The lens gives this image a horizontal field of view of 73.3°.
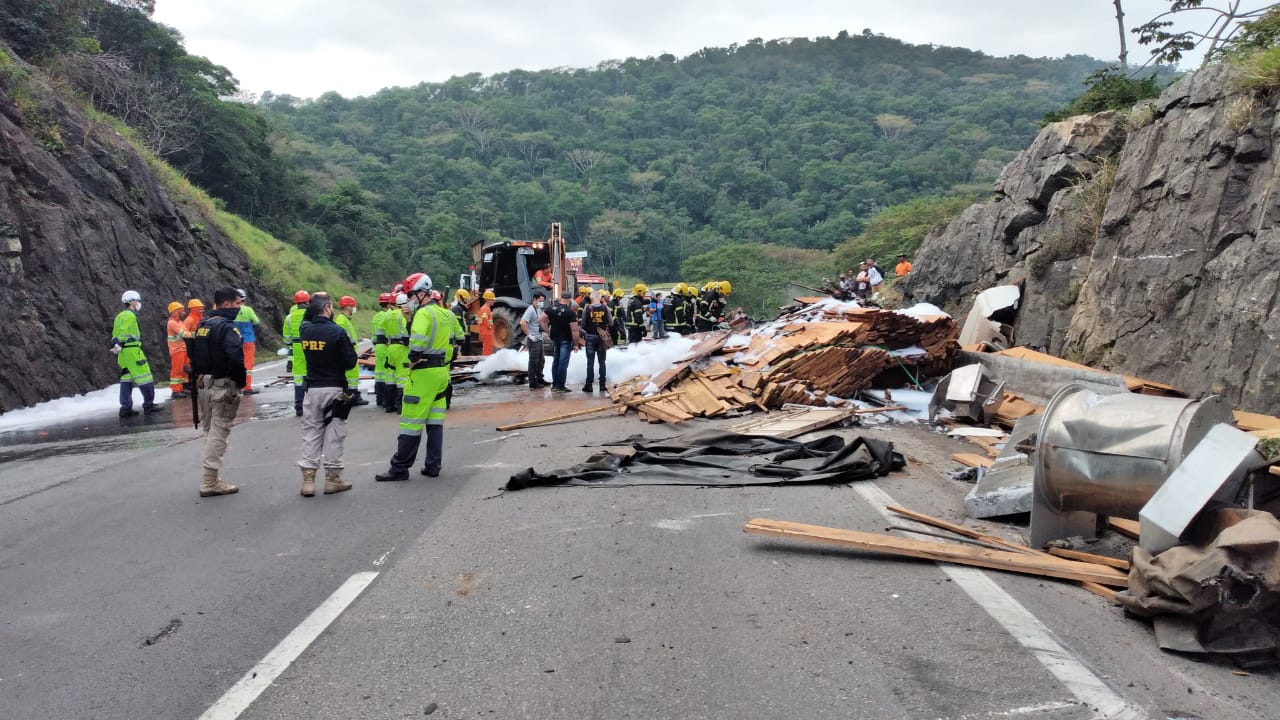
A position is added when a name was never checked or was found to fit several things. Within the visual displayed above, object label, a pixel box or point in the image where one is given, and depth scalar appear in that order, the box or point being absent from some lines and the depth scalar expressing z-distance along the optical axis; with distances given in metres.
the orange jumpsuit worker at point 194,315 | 13.20
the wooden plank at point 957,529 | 5.30
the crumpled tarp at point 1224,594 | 3.72
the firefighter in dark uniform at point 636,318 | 23.84
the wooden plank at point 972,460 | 7.83
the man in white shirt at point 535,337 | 15.73
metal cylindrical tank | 4.98
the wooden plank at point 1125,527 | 5.62
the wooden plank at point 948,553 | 4.78
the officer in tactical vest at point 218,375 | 7.75
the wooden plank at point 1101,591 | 4.55
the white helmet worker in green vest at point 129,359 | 13.58
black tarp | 7.43
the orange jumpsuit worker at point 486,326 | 19.89
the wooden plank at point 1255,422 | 7.11
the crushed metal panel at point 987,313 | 15.19
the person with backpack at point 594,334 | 15.43
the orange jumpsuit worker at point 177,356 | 16.34
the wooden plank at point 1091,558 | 4.92
